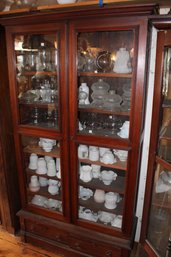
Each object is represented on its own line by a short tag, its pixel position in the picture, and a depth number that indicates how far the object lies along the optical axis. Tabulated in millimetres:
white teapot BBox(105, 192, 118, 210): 1710
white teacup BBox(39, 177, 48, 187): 2008
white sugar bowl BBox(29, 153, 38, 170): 1898
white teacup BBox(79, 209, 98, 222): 1765
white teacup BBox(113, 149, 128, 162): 1584
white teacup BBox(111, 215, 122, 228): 1675
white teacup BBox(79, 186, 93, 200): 1813
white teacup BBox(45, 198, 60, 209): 1919
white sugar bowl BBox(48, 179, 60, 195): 1908
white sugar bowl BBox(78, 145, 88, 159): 1635
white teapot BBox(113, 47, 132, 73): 1396
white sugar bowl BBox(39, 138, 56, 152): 1797
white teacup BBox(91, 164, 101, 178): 1743
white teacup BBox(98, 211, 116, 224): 1736
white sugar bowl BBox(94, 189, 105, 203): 1780
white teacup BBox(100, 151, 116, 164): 1602
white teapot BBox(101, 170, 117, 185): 1688
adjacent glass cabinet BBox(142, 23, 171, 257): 1278
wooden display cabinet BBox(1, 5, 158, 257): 1343
